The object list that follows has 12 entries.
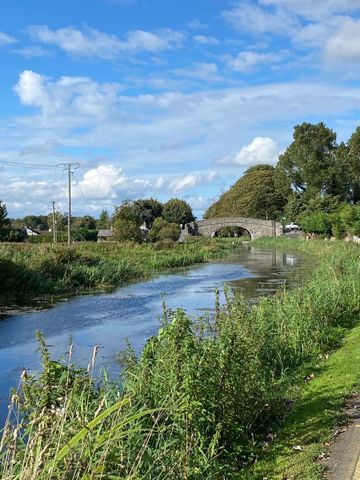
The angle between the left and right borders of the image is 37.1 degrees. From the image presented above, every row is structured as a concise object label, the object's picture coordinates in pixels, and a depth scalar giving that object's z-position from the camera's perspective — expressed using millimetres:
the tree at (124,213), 60844
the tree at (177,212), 110938
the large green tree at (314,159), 73125
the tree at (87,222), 123469
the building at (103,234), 99312
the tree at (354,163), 71938
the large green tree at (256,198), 109250
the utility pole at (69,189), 53481
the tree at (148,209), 108062
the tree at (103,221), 118612
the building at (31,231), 126900
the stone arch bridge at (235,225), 94625
